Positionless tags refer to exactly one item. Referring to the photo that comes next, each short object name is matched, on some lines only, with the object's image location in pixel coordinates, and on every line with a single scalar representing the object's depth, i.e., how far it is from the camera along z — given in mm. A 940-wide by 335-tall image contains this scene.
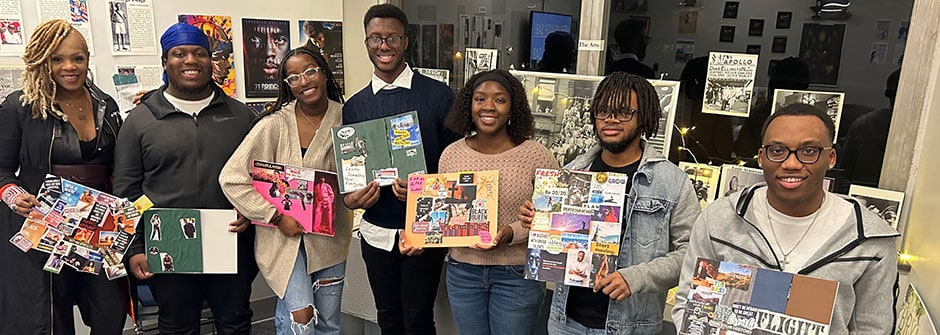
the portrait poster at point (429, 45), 3449
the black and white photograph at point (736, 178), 2361
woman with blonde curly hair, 2115
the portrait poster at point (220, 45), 3131
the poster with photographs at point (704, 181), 2447
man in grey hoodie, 1279
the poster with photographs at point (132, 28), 2865
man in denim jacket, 1676
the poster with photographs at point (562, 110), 2686
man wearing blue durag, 2090
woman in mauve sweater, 2010
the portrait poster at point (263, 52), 3314
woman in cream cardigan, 2109
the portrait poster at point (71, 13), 2682
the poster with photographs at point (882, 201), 2002
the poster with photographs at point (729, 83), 2379
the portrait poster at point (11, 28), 2572
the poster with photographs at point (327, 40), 3546
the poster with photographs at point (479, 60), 3164
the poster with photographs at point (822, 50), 2209
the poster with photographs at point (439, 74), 3391
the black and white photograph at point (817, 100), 2211
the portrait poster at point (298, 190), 2129
